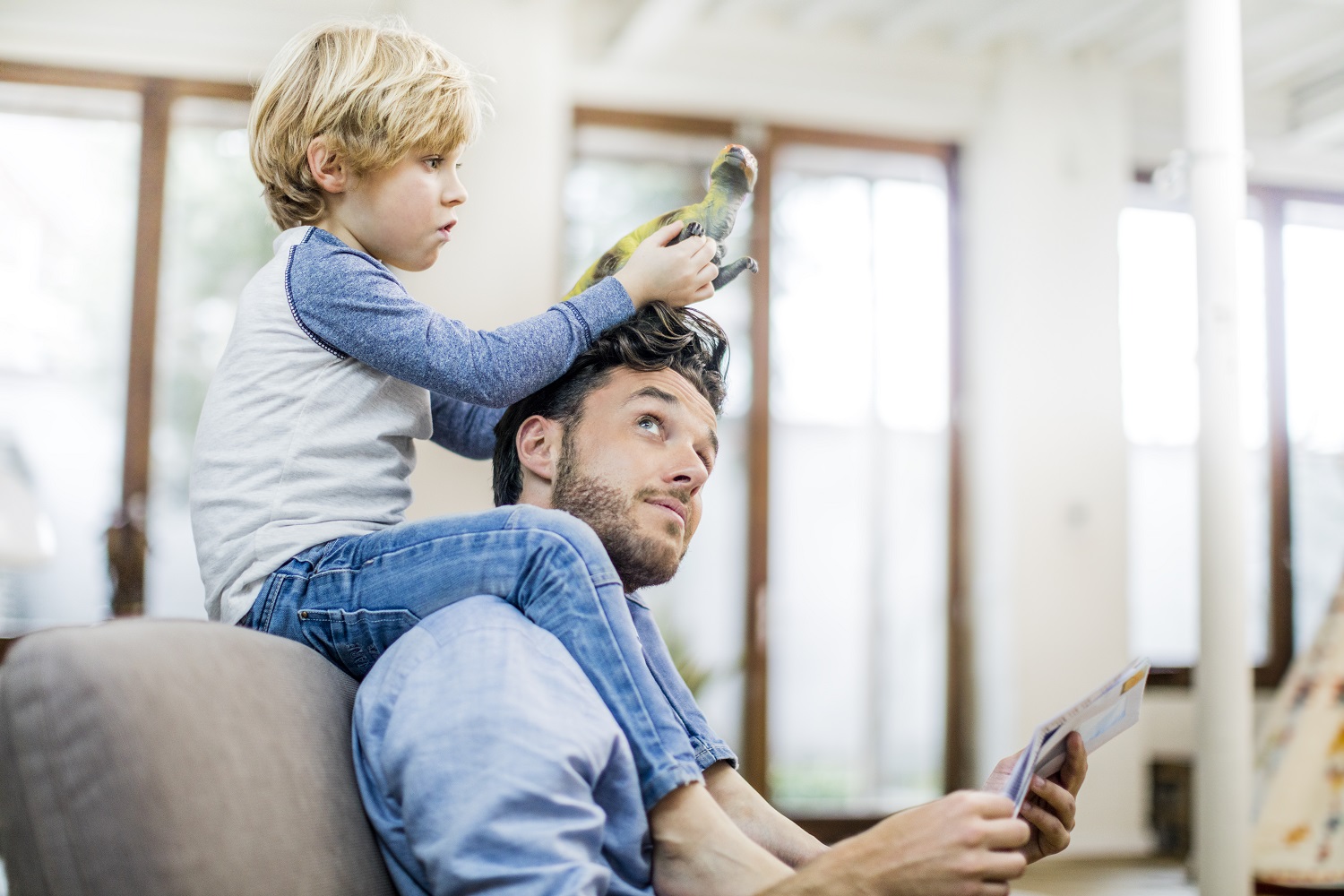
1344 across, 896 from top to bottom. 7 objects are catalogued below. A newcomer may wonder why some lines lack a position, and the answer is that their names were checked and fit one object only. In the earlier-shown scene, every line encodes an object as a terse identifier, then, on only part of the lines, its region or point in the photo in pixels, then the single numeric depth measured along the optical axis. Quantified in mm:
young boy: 1181
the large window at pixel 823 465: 5051
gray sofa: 893
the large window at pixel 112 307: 4418
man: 978
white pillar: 2871
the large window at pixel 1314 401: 5664
